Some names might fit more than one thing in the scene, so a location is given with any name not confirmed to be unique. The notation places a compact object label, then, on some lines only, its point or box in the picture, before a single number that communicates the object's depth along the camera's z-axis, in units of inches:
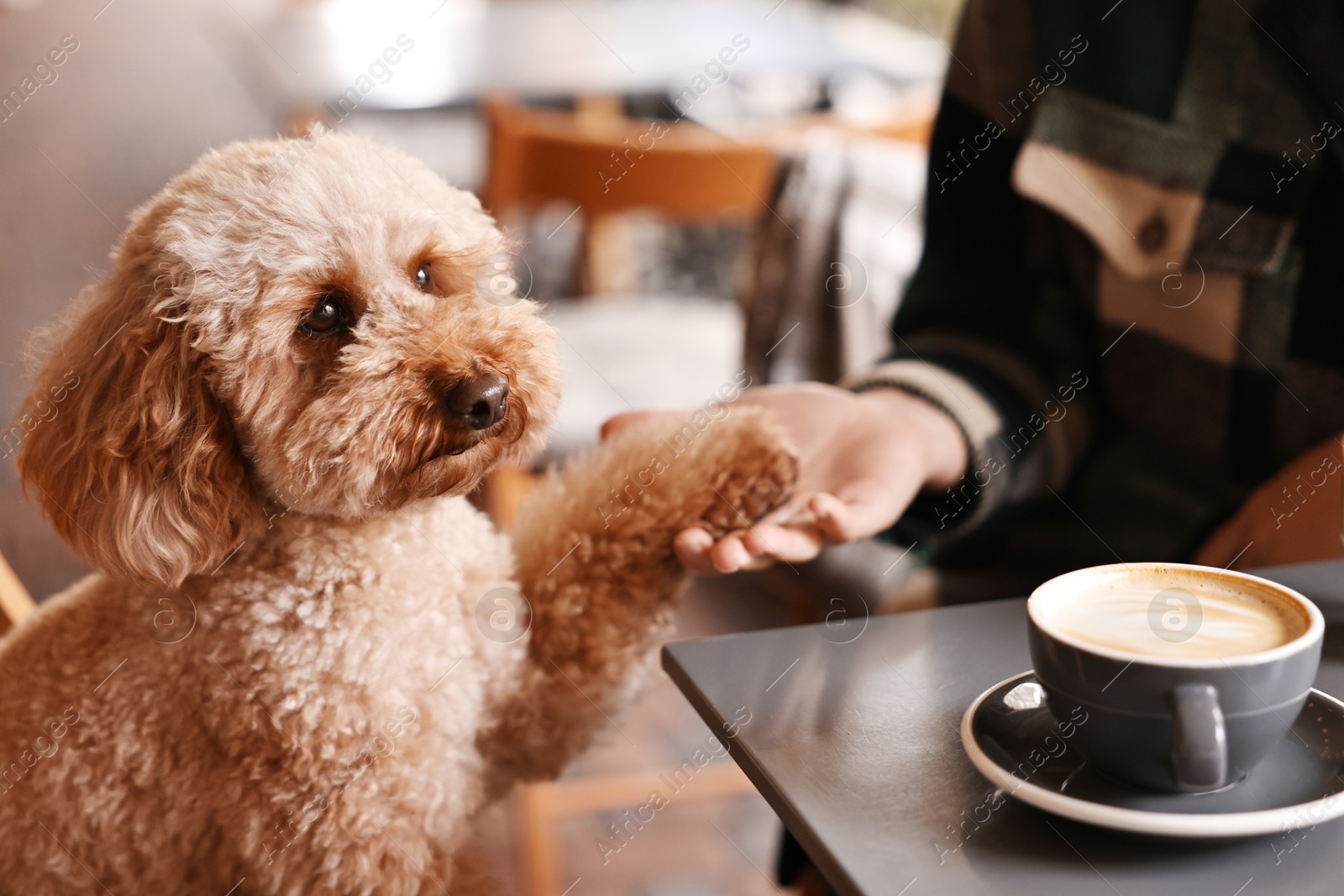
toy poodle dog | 28.1
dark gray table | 17.6
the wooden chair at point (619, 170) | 72.1
